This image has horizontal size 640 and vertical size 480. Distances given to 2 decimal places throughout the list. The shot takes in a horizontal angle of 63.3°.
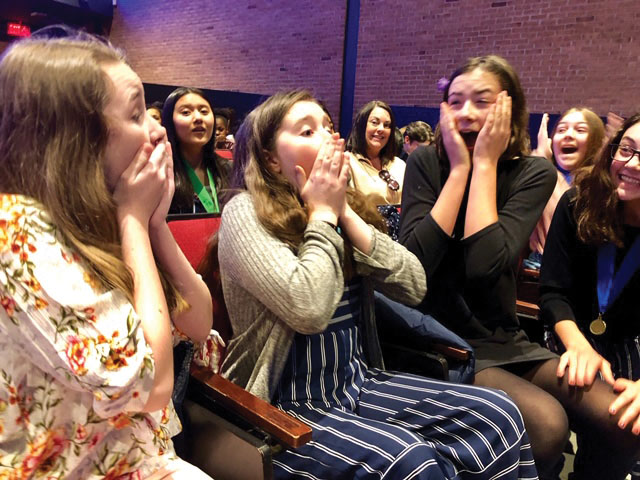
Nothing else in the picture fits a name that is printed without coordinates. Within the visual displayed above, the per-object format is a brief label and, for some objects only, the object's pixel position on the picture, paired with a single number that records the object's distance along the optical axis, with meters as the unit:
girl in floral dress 0.85
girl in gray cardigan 1.24
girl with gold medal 1.59
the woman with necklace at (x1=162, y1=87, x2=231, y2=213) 3.05
